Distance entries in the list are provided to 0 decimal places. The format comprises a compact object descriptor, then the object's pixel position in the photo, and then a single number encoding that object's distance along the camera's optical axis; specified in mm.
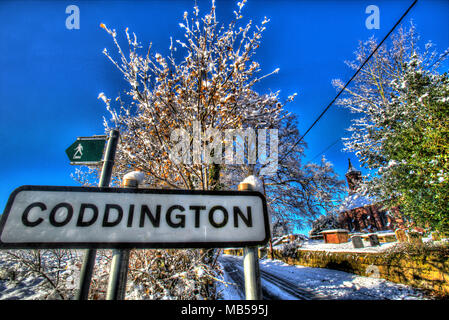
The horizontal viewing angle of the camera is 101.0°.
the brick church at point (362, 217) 30453
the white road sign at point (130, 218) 911
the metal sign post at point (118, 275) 887
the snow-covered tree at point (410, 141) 5773
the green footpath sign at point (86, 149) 1696
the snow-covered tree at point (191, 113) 3492
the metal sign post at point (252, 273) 838
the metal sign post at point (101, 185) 1064
